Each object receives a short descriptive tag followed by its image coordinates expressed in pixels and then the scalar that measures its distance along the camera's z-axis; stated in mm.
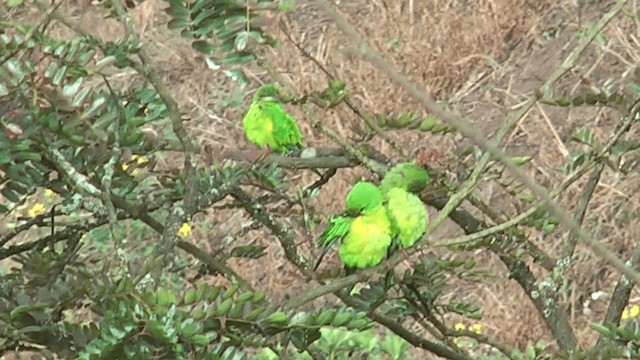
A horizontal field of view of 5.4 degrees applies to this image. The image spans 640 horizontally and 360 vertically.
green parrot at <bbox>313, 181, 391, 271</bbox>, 7612
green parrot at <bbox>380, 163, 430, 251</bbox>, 7570
